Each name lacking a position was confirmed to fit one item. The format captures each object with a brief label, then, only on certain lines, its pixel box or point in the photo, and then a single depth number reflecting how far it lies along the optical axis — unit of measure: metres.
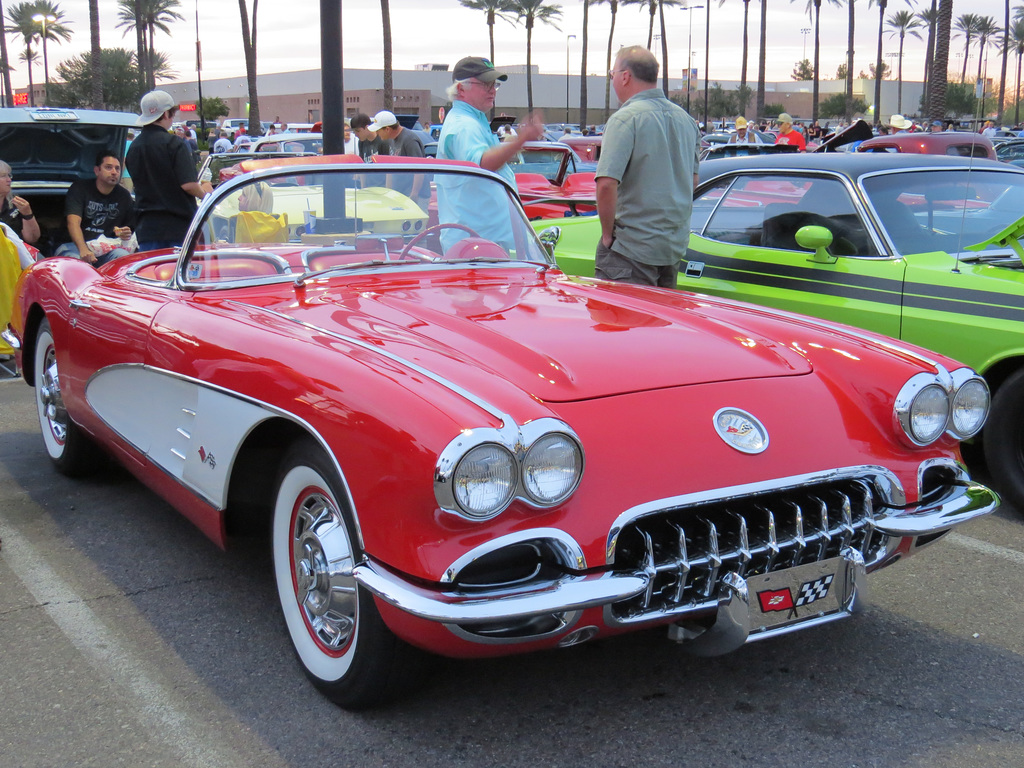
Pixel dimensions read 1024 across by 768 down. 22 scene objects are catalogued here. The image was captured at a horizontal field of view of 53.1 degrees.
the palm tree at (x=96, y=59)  32.12
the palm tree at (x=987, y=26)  78.12
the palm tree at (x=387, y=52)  31.69
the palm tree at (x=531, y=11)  57.66
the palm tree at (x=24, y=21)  71.69
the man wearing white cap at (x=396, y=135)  9.46
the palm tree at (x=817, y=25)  53.12
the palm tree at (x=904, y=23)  78.69
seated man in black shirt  7.69
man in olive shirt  4.75
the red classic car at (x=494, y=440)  2.25
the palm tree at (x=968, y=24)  80.12
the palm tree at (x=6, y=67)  58.20
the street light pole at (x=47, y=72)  54.76
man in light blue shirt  3.87
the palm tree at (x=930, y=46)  54.93
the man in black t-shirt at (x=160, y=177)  6.12
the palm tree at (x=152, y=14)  61.38
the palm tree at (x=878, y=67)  56.09
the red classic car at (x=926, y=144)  10.84
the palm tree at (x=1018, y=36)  83.56
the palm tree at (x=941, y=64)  22.02
